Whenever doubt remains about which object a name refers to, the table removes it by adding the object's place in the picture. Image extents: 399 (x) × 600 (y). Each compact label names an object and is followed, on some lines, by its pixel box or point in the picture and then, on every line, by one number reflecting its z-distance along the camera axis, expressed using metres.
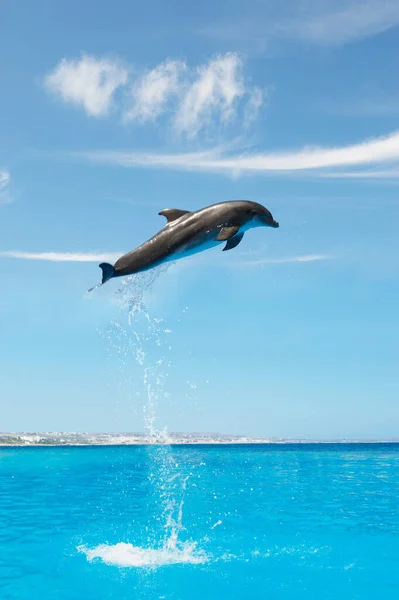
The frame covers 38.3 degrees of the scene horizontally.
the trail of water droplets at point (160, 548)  16.95
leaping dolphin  10.05
